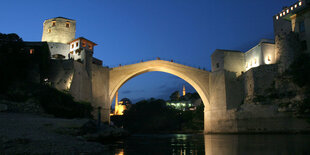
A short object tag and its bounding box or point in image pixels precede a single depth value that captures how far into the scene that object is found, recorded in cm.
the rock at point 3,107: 1276
